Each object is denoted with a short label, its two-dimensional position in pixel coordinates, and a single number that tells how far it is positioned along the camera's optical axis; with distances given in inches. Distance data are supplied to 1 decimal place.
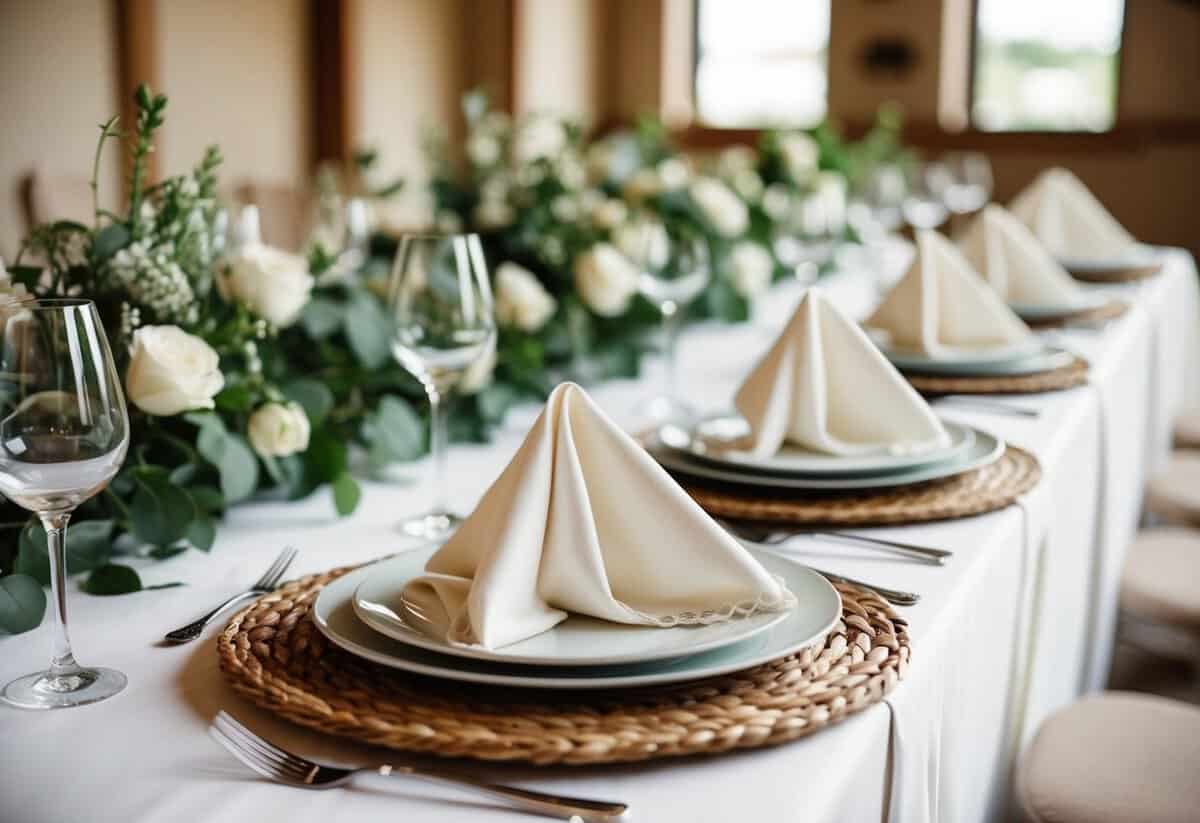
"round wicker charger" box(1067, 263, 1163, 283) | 114.7
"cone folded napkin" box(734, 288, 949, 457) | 51.8
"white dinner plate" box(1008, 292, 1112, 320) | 91.0
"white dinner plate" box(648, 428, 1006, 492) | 49.2
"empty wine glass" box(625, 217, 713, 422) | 68.2
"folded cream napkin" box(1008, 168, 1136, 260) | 120.3
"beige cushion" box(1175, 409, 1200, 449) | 124.1
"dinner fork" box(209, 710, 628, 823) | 26.6
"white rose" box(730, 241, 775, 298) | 99.3
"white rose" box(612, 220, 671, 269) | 68.2
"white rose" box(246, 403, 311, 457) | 48.2
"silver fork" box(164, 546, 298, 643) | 36.5
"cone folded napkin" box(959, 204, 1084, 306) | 92.6
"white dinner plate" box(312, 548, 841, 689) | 30.2
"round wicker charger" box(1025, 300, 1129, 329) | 92.5
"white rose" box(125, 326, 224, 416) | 42.4
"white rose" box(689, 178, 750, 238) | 97.8
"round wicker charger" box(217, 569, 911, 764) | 28.2
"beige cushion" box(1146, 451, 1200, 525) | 105.1
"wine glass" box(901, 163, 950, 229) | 149.6
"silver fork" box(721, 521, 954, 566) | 44.1
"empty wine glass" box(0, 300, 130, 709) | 31.3
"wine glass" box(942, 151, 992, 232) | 158.6
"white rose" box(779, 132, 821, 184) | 124.3
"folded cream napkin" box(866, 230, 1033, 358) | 73.2
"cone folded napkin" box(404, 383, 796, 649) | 32.9
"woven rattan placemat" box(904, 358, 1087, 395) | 70.4
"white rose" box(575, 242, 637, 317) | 78.7
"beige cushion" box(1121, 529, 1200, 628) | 85.0
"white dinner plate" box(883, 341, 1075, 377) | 71.9
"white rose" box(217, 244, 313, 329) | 50.3
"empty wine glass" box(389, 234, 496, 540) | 46.7
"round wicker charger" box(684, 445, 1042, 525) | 47.3
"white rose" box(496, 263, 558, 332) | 72.2
